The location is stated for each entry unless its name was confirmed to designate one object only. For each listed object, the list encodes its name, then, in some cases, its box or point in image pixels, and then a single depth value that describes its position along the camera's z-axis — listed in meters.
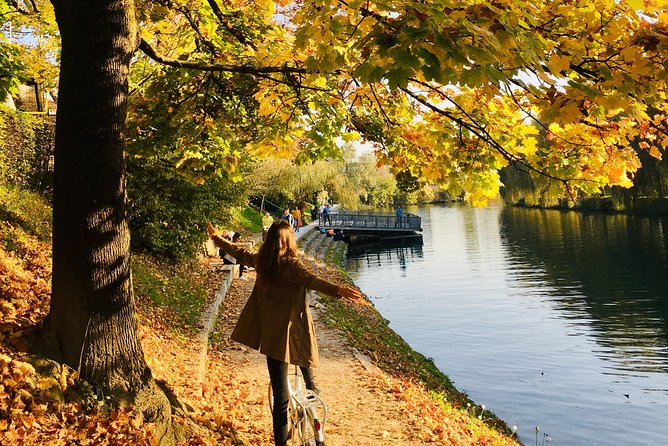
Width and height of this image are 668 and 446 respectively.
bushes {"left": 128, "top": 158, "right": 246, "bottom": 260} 12.65
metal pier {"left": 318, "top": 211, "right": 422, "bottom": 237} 43.16
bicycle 4.17
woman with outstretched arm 4.00
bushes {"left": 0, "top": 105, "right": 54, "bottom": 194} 11.15
